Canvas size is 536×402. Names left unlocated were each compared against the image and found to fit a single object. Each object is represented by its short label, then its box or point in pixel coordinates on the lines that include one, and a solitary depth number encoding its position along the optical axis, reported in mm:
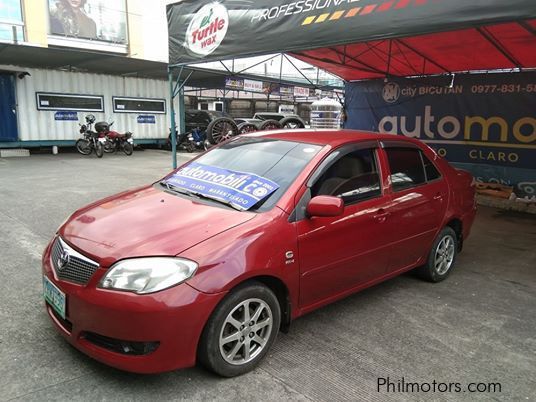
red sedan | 2447
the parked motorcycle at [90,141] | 15000
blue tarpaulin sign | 8289
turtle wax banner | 4277
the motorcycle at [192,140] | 17477
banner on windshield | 3107
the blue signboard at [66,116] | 15375
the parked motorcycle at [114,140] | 15688
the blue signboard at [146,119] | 17609
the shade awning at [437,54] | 6574
